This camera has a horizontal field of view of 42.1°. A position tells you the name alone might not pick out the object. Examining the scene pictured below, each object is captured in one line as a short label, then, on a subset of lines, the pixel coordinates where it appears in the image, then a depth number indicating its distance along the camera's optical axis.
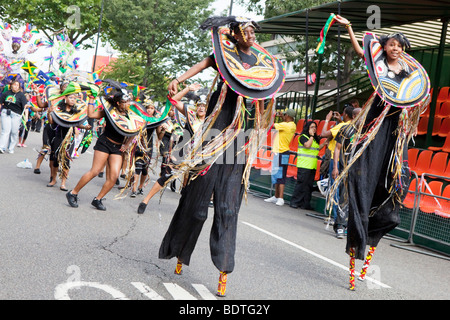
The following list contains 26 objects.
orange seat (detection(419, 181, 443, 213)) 8.98
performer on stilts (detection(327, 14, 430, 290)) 5.39
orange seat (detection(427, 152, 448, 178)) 11.23
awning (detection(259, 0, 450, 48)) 11.69
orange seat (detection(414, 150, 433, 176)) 11.70
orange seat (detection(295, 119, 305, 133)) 15.87
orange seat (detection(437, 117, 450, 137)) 13.87
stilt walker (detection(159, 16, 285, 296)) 4.80
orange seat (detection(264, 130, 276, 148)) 13.72
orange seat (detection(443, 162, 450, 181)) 11.06
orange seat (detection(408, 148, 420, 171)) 12.05
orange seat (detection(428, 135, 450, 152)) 12.59
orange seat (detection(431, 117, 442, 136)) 14.14
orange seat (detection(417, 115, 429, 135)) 14.57
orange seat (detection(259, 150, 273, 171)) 14.13
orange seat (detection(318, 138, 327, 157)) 12.91
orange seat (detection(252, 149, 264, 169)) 14.85
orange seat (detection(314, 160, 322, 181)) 12.40
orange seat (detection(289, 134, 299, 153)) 15.07
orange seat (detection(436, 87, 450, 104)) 14.64
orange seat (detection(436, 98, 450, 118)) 14.28
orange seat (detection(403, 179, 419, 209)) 9.44
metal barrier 8.68
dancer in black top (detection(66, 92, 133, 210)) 8.51
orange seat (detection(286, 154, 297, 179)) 13.39
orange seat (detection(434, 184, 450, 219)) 8.68
